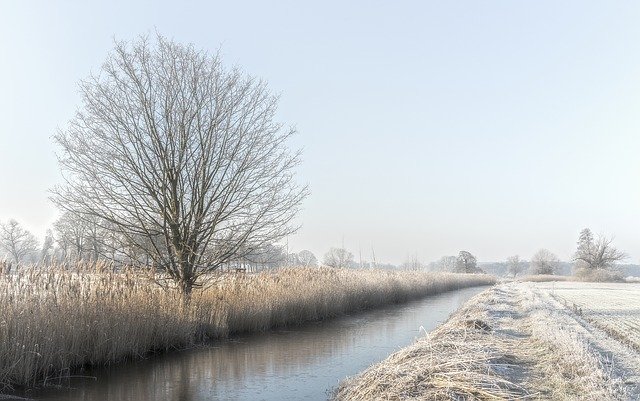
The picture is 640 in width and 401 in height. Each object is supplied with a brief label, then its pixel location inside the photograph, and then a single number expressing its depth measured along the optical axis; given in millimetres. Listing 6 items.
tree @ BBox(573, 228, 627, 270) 67625
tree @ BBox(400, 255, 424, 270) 62400
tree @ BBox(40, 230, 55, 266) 50750
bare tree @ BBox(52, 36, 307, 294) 12758
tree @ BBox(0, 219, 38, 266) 60281
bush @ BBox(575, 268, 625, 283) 59906
